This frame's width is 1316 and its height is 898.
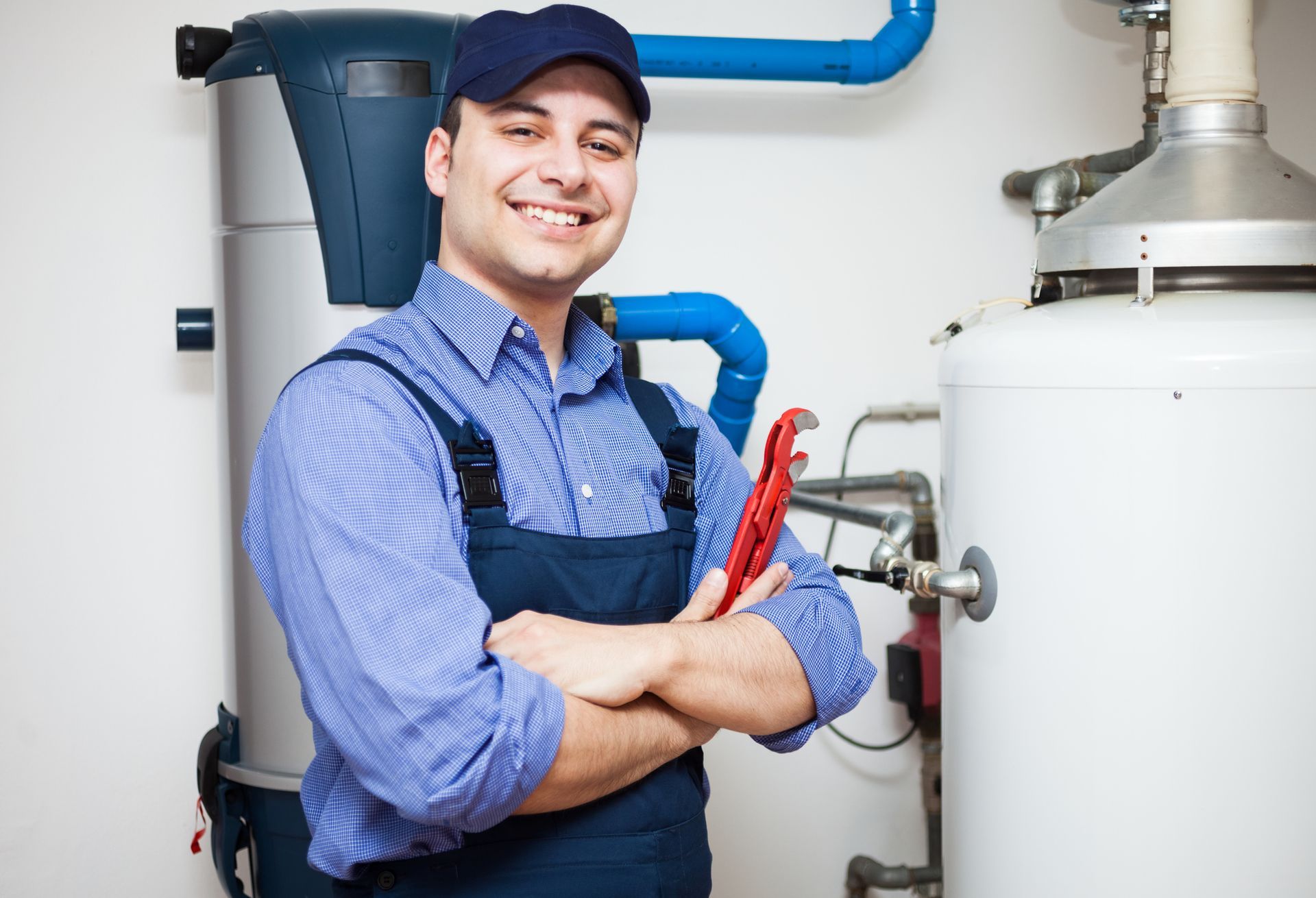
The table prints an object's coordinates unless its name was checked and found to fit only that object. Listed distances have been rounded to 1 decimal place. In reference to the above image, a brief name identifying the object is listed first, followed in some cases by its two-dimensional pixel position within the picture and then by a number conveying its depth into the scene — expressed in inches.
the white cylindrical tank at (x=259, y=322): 50.0
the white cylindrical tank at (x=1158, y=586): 40.5
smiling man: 33.8
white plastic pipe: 47.8
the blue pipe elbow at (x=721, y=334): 62.9
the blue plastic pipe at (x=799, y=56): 66.6
